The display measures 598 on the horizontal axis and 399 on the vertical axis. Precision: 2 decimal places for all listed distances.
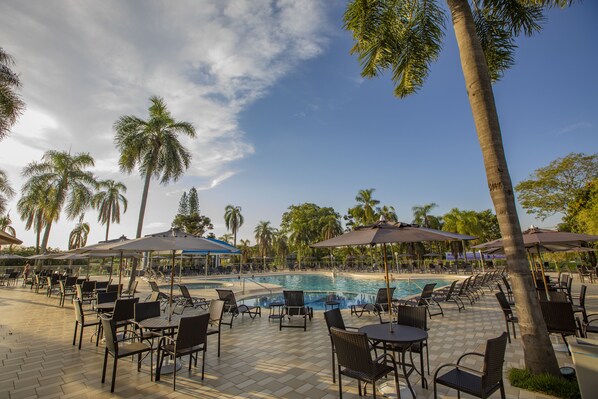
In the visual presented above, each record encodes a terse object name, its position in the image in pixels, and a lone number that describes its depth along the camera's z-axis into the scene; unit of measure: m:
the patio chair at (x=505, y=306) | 5.11
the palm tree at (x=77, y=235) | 51.43
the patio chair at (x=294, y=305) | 7.22
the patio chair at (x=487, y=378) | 2.50
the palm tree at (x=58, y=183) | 18.49
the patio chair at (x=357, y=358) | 2.76
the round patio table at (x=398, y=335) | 3.15
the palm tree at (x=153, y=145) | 13.97
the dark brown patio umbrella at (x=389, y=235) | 3.81
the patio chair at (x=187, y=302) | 8.80
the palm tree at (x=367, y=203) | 35.88
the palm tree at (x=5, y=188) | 18.02
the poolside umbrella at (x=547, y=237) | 5.32
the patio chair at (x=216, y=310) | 5.00
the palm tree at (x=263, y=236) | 45.97
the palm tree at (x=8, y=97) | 10.62
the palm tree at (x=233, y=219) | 43.44
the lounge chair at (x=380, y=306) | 7.46
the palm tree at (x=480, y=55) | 3.39
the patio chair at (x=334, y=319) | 3.70
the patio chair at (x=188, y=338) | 3.67
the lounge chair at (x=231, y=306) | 7.50
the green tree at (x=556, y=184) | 20.84
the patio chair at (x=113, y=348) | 3.57
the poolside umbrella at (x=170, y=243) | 4.48
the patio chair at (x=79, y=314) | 4.95
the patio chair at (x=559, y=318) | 4.19
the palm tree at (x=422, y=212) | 39.62
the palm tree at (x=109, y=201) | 32.50
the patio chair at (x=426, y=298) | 7.87
